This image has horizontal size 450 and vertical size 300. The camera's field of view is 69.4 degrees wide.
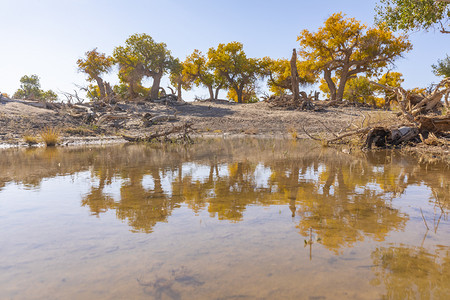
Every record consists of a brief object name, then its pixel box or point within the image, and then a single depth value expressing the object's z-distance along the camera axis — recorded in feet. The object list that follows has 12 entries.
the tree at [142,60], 103.18
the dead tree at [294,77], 75.62
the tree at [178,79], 108.17
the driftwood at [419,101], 27.81
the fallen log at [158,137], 42.31
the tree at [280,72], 122.74
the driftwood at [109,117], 57.57
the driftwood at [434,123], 27.53
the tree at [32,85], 203.21
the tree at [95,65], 115.34
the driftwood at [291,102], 74.84
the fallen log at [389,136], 29.91
